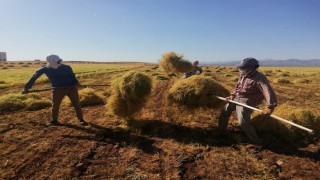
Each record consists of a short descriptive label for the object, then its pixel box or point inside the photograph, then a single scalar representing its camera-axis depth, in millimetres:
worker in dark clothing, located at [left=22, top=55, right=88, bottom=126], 4853
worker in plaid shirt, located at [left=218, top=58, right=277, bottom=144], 3729
